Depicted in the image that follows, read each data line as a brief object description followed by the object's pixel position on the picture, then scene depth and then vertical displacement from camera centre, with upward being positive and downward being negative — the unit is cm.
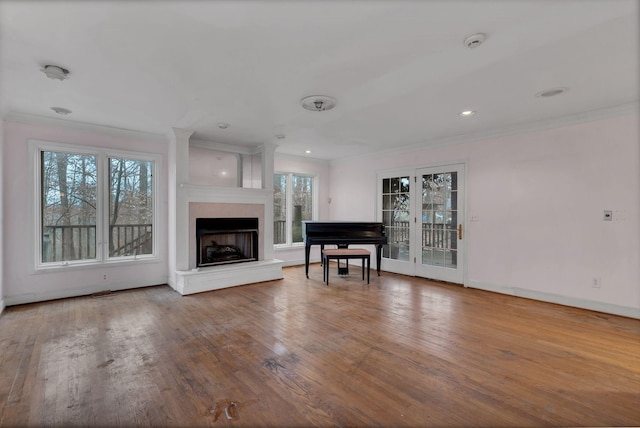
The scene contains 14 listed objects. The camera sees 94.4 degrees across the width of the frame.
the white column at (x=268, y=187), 557 +54
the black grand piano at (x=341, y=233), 545 -33
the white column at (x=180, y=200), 461 +26
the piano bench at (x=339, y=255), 522 -71
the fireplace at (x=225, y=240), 490 -44
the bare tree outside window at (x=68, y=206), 414 +16
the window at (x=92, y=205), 414 +18
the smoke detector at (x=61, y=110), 361 +133
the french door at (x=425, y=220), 511 -10
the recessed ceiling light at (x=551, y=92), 304 +128
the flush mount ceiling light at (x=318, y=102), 326 +129
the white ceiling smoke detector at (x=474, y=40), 207 +124
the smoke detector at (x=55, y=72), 252 +126
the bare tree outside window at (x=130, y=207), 462 +15
